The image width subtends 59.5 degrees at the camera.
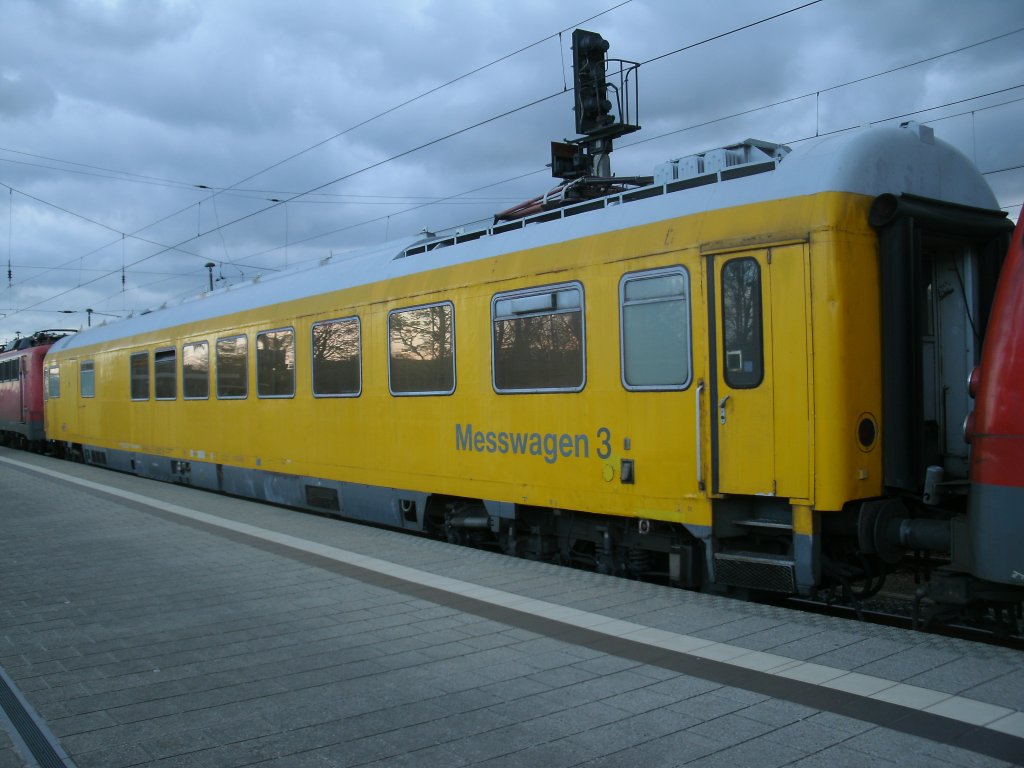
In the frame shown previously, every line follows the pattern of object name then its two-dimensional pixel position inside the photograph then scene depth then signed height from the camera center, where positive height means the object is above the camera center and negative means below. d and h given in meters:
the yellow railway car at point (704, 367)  6.05 +0.12
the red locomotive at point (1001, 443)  4.93 -0.39
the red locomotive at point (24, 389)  27.58 +0.36
